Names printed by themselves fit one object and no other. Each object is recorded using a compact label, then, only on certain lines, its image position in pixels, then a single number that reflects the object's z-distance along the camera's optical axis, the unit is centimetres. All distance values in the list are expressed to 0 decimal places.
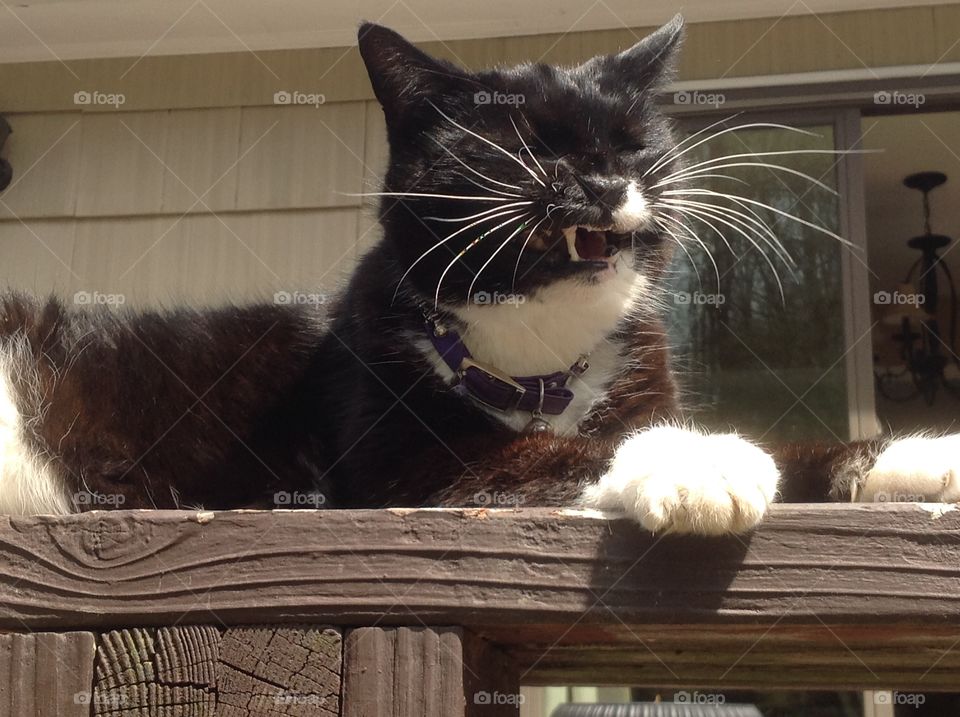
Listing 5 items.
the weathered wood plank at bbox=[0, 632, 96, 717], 42
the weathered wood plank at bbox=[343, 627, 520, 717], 41
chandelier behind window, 212
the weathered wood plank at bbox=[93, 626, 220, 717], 42
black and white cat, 62
